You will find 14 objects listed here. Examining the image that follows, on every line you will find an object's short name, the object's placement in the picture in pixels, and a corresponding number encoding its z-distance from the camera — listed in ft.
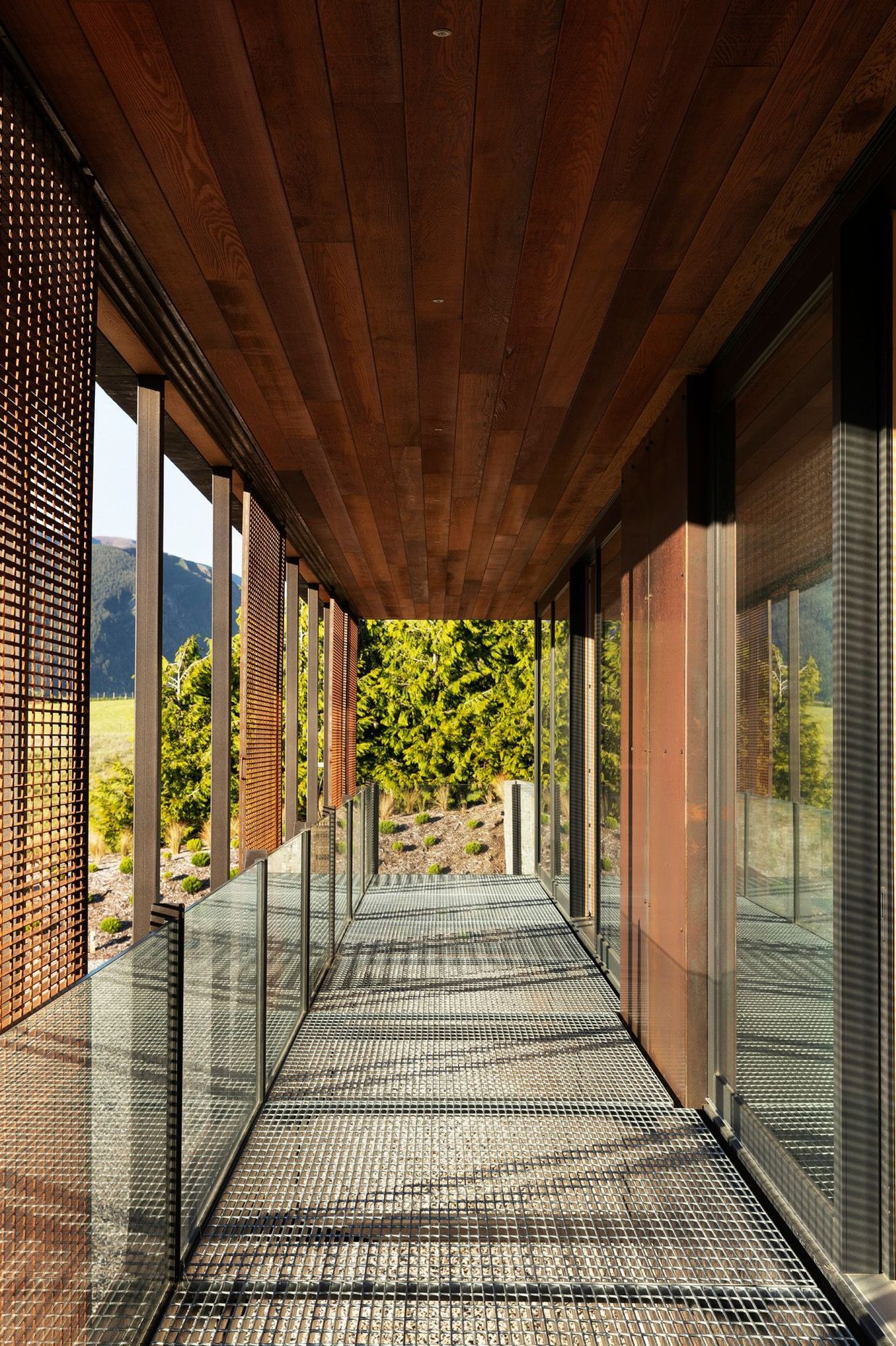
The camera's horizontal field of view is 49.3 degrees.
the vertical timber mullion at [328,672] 31.65
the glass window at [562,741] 28.12
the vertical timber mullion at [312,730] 26.91
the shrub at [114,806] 63.21
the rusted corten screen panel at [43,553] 6.70
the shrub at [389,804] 71.26
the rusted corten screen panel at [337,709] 32.35
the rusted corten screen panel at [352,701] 36.99
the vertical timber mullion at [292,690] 24.48
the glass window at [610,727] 19.01
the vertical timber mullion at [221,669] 15.85
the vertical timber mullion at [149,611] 11.76
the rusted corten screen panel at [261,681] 17.17
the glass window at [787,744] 9.00
